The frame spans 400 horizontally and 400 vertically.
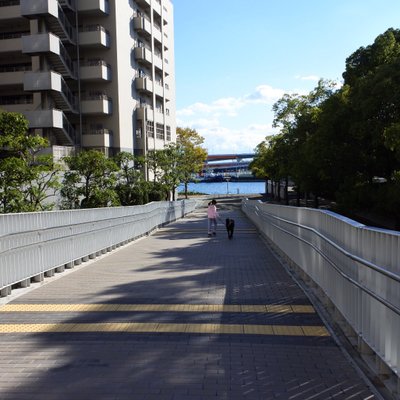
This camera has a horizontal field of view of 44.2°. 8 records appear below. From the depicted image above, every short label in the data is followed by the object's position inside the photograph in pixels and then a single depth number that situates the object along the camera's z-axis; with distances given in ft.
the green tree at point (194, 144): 216.56
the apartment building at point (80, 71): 107.04
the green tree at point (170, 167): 116.47
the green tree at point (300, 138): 92.67
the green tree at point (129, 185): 86.89
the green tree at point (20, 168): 41.50
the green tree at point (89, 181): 63.77
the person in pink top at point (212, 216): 64.18
